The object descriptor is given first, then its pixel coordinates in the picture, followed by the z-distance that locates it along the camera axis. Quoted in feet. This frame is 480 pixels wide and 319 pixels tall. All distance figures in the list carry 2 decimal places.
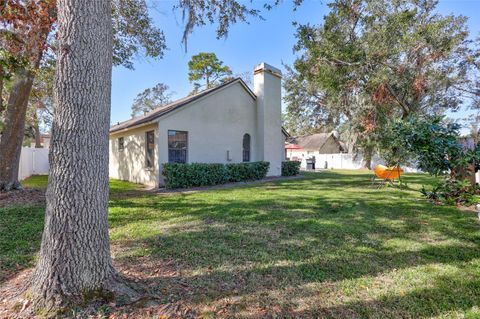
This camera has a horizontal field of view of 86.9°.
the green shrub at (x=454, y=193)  13.37
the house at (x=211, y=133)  38.40
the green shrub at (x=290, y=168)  53.06
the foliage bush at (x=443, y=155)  13.74
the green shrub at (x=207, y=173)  34.53
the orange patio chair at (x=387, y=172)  33.86
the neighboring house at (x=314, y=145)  124.26
